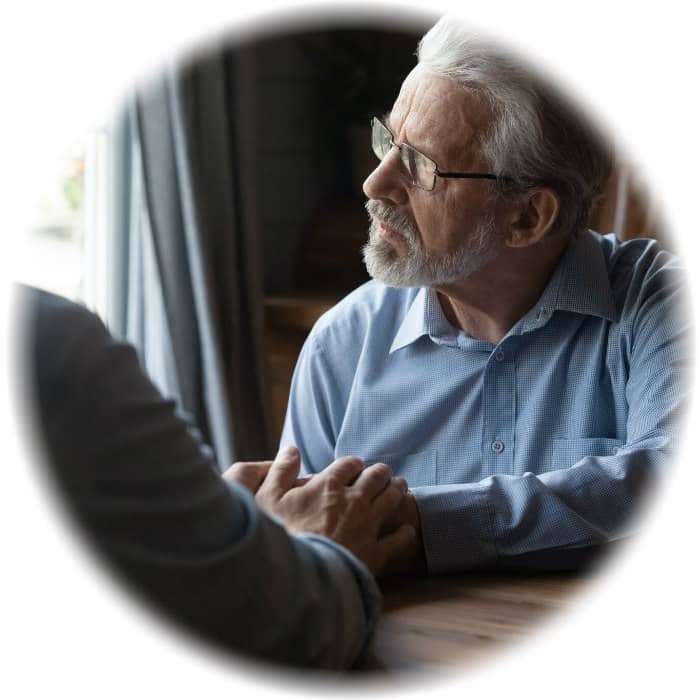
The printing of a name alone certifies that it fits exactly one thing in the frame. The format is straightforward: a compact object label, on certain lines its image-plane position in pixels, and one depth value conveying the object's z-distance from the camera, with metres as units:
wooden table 1.00
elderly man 1.66
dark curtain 2.99
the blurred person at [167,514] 0.79
